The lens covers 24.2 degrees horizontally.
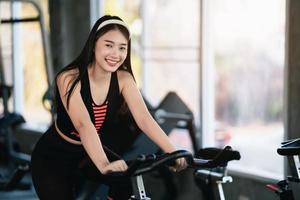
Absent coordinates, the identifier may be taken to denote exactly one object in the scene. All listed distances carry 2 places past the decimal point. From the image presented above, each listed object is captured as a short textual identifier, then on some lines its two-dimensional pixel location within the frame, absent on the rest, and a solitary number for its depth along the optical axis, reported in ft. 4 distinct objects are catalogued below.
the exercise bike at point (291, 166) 9.25
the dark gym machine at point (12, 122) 18.24
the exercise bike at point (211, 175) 8.27
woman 8.77
